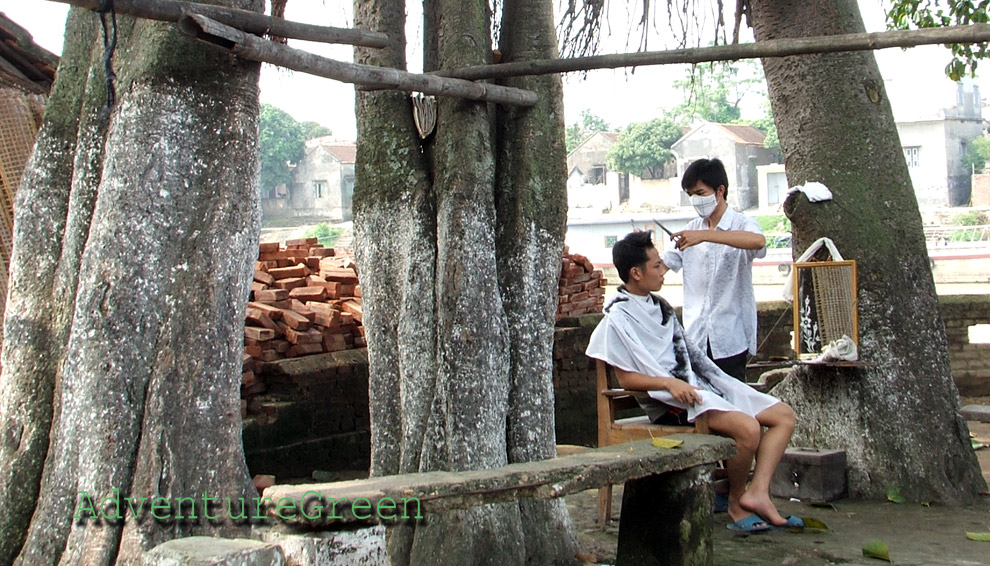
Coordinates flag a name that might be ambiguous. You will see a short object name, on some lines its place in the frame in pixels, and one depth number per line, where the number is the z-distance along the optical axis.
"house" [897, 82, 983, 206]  45.88
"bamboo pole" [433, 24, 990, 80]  4.14
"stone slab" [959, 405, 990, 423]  6.43
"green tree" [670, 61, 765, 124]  54.46
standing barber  5.42
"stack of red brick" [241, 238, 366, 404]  8.05
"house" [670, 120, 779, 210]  46.59
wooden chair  4.85
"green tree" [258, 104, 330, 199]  48.62
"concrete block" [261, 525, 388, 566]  3.37
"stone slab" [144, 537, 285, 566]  3.01
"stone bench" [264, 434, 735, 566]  3.40
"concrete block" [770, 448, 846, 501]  6.07
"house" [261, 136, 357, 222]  48.25
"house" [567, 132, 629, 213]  49.00
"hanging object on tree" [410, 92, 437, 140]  4.98
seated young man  4.79
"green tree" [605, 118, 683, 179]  46.97
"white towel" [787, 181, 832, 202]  6.29
